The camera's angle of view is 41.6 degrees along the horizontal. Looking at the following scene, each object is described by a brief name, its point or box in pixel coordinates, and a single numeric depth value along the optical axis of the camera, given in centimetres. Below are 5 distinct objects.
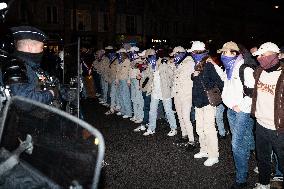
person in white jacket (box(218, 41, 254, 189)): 557
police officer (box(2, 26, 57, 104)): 398
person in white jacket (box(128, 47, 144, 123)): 1124
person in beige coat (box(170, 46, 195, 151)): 799
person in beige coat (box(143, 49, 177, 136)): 937
